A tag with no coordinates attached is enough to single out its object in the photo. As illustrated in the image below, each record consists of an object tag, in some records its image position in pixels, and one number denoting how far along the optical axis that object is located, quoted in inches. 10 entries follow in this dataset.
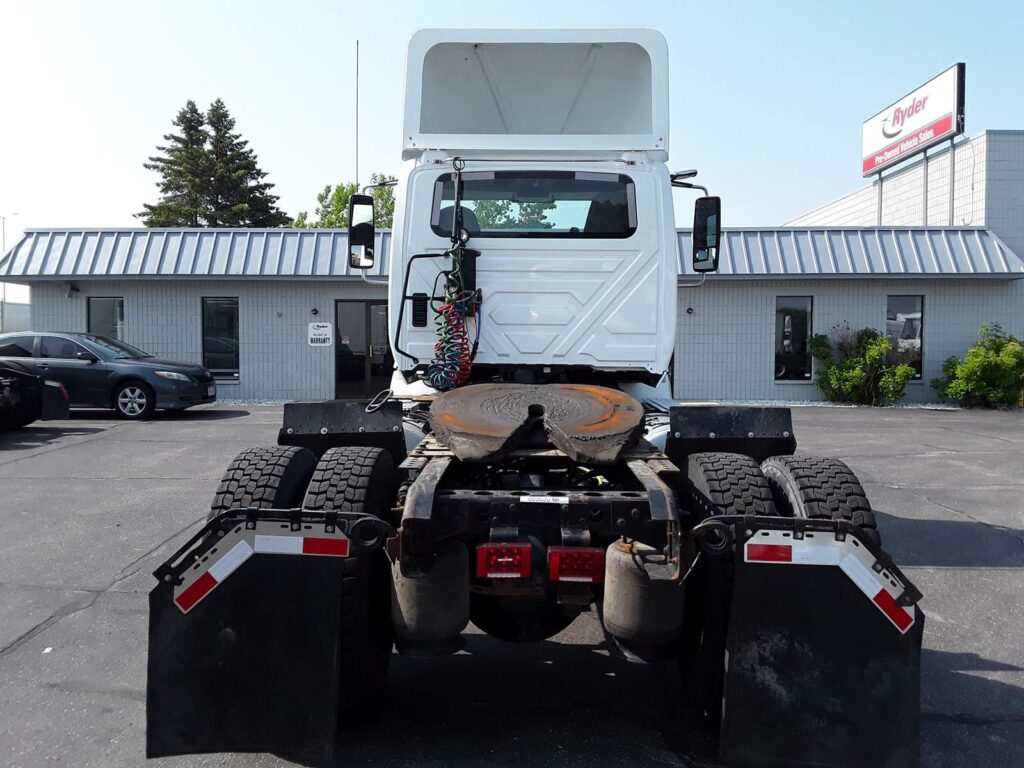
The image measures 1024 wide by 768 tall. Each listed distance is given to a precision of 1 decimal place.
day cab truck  99.6
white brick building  663.8
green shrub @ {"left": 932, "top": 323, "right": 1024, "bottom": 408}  629.6
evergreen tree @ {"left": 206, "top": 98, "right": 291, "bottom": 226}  1774.1
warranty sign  686.5
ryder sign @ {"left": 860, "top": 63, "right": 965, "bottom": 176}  757.3
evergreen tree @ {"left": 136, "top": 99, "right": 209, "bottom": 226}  1766.7
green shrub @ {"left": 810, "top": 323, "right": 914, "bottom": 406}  644.1
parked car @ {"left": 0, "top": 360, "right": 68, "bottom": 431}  453.1
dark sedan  541.0
